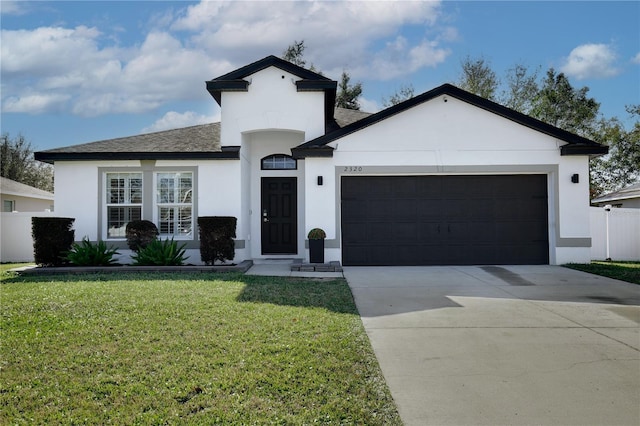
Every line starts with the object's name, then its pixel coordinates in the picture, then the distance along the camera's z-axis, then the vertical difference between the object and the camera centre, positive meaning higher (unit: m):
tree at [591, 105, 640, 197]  26.83 +3.85
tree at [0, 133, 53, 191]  36.34 +5.01
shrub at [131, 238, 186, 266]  11.25 -0.76
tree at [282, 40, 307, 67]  29.14 +10.73
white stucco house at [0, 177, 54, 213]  21.42 +1.34
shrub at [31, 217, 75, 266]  11.29 -0.38
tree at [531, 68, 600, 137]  27.17 +6.73
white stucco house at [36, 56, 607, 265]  11.84 +1.17
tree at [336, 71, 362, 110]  28.78 +8.10
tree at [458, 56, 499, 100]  27.61 +8.60
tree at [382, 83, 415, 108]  29.47 +8.19
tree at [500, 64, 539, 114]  28.17 +8.07
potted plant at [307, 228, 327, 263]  11.41 -0.57
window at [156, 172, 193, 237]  12.69 +0.59
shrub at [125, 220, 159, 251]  11.93 -0.29
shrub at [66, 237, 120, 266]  11.28 -0.76
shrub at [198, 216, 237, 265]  11.38 -0.34
